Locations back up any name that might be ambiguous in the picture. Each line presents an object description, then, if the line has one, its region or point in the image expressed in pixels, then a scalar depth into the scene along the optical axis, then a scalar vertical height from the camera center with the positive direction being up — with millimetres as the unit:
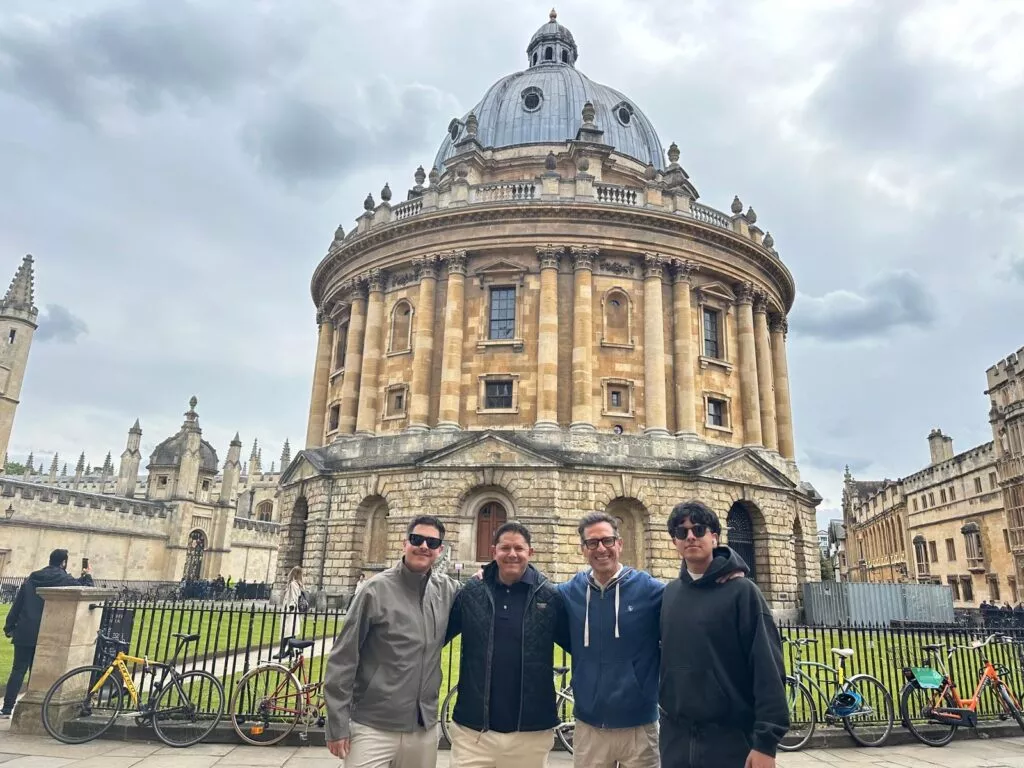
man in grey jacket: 4316 -614
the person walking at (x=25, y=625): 9117 -823
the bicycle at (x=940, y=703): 9062 -1574
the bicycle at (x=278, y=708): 8266 -1689
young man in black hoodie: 3764 -514
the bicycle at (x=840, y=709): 8625 -1619
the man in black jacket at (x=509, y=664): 4320 -566
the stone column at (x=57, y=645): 8305 -1006
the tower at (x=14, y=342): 44781 +14598
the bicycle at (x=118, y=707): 8203 -1735
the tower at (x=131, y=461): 55688 +8481
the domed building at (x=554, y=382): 25125 +7853
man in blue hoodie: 4289 -506
